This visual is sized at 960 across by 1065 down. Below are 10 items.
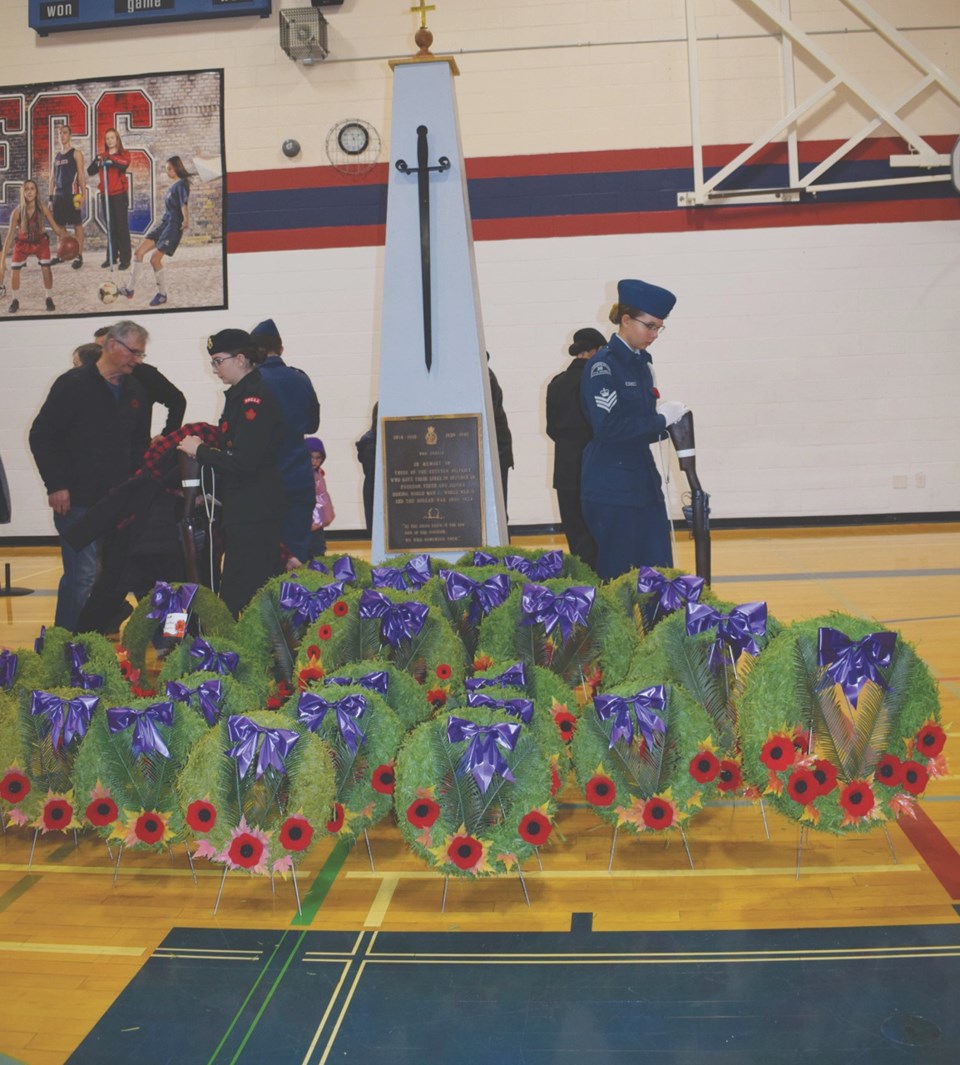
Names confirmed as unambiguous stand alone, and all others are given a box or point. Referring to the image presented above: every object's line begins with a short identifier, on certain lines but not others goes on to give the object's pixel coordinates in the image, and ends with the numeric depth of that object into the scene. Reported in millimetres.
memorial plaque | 5141
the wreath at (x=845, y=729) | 2697
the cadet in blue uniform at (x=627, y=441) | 4156
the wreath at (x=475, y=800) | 2529
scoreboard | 10031
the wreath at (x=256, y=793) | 2539
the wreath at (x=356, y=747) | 2799
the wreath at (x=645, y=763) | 2715
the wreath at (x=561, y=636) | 3654
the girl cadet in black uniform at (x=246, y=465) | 4176
